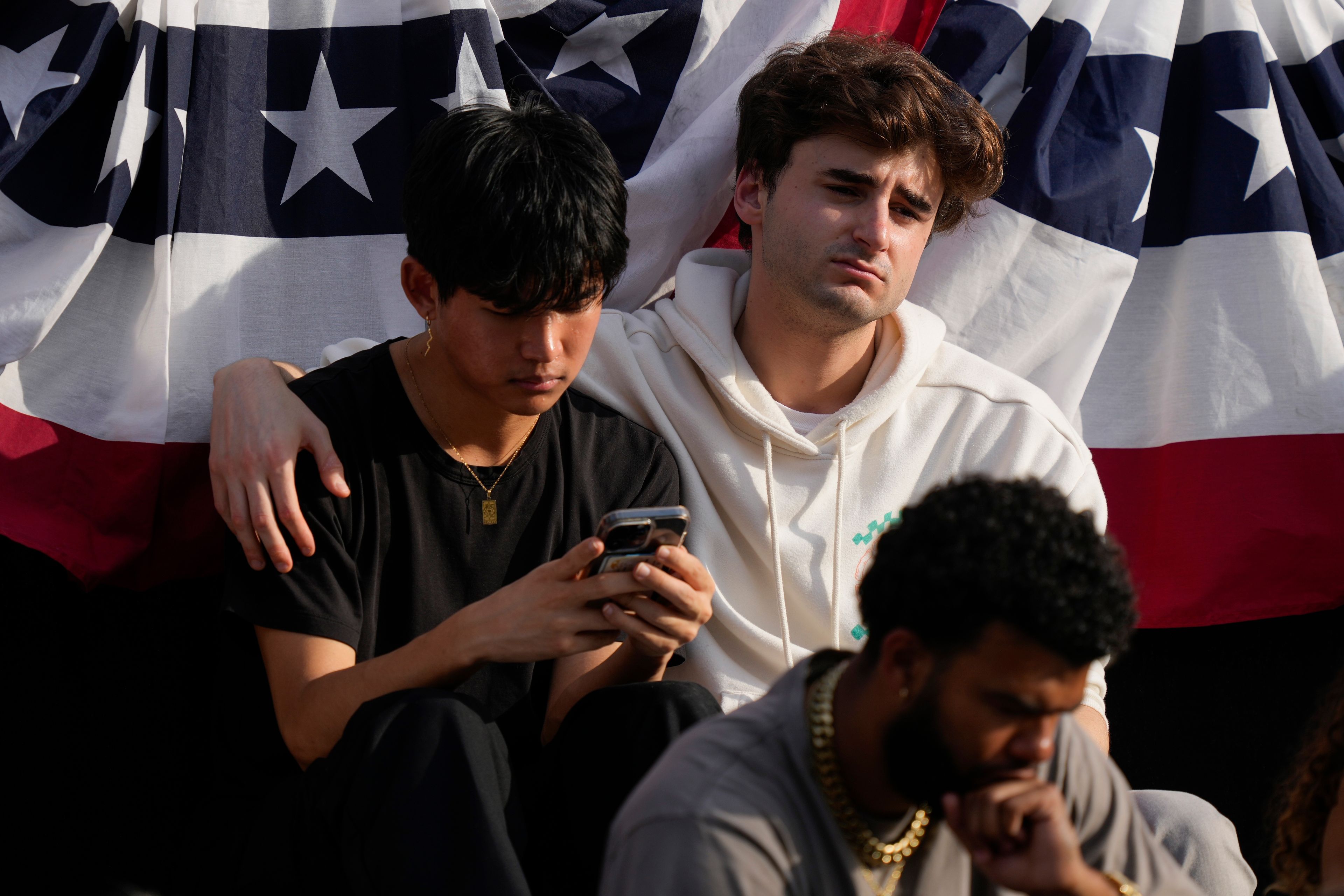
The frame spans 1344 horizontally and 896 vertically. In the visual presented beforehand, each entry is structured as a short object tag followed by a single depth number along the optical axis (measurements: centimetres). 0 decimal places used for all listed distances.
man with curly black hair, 686
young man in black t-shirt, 700
